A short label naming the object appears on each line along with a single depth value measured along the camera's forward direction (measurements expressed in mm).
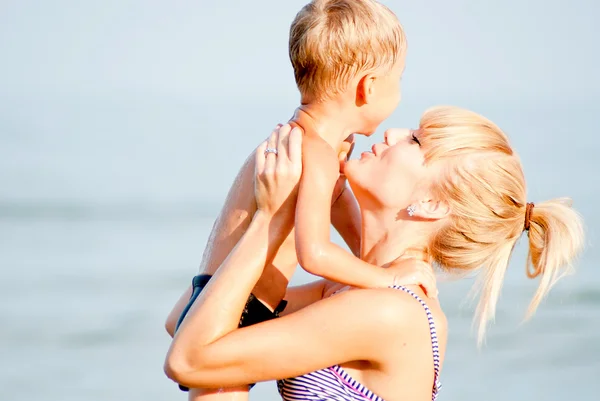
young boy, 5914
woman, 5793
